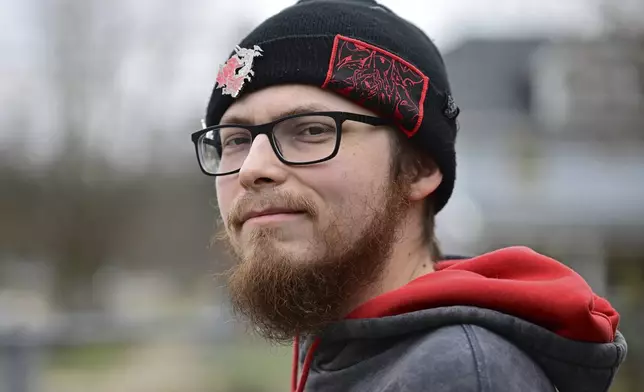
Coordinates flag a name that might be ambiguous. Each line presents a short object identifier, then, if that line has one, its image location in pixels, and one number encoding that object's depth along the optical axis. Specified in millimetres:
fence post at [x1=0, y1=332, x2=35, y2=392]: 5391
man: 1490
